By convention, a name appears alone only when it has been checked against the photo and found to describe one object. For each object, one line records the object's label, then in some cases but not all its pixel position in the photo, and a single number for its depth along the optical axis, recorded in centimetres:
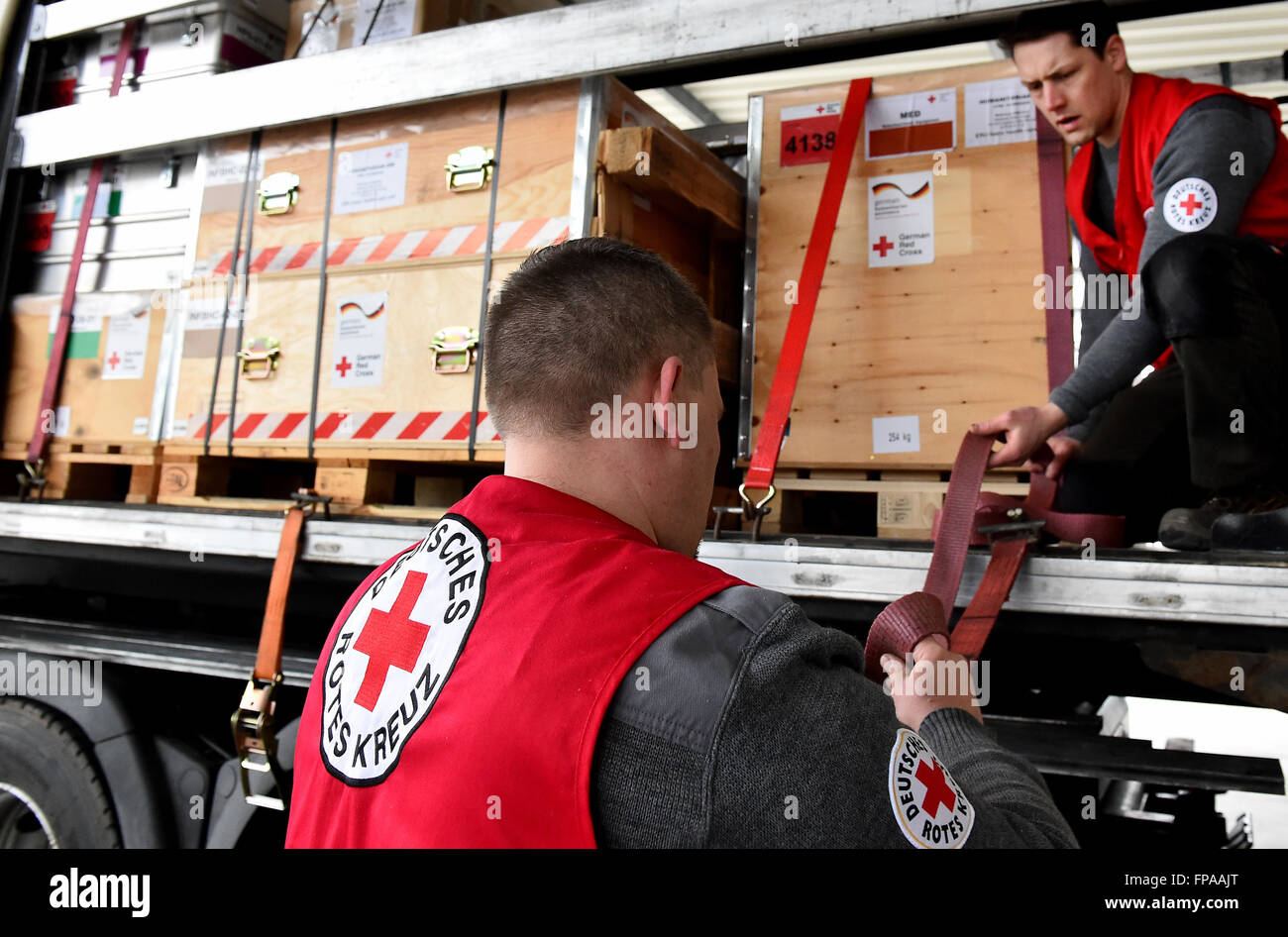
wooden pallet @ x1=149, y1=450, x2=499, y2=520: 290
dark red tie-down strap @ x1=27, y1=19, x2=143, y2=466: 345
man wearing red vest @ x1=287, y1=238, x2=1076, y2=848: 96
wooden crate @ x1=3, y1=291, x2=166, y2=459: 336
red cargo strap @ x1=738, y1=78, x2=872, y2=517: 230
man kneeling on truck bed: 192
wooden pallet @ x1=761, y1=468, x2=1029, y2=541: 263
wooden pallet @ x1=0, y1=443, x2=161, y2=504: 330
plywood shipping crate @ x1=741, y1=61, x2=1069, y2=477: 263
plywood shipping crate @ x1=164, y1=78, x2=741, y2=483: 272
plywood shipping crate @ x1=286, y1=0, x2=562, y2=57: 312
